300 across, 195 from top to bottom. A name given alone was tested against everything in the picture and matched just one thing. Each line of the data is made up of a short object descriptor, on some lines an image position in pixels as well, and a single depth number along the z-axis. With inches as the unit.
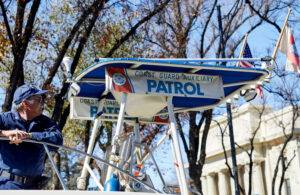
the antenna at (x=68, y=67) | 291.0
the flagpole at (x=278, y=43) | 333.2
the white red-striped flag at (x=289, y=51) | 398.9
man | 216.7
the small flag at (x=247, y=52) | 468.0
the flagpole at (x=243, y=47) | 462.2
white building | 1976.1
